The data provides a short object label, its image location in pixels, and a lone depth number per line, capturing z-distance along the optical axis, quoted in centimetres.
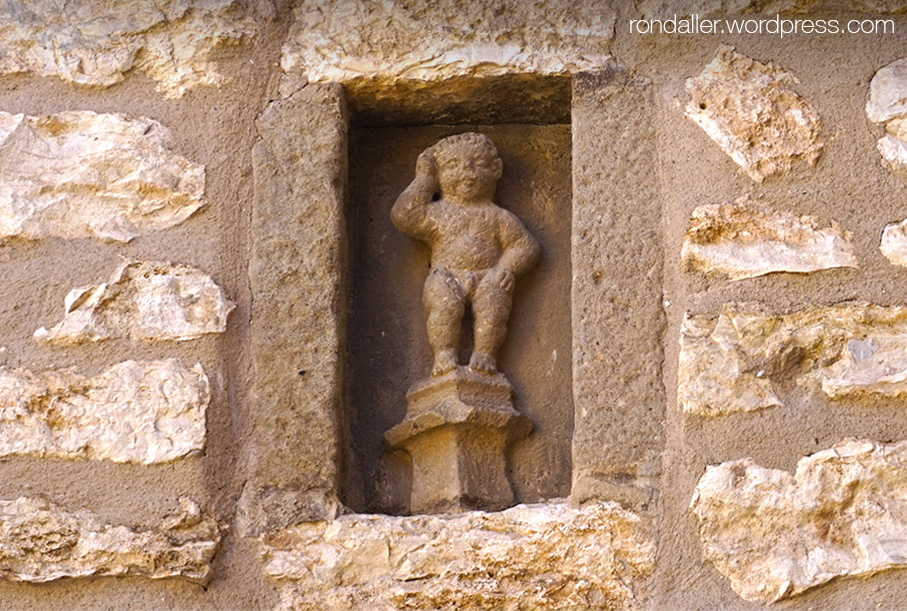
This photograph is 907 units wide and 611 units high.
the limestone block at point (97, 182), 555
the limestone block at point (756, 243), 523
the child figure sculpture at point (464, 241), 556
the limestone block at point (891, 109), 539
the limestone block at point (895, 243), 521
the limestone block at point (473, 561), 492
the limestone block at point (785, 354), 505
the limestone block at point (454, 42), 573
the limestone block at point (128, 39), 582
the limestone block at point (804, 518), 481
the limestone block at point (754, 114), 543
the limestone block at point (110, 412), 515
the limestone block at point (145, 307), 534
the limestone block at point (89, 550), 497
